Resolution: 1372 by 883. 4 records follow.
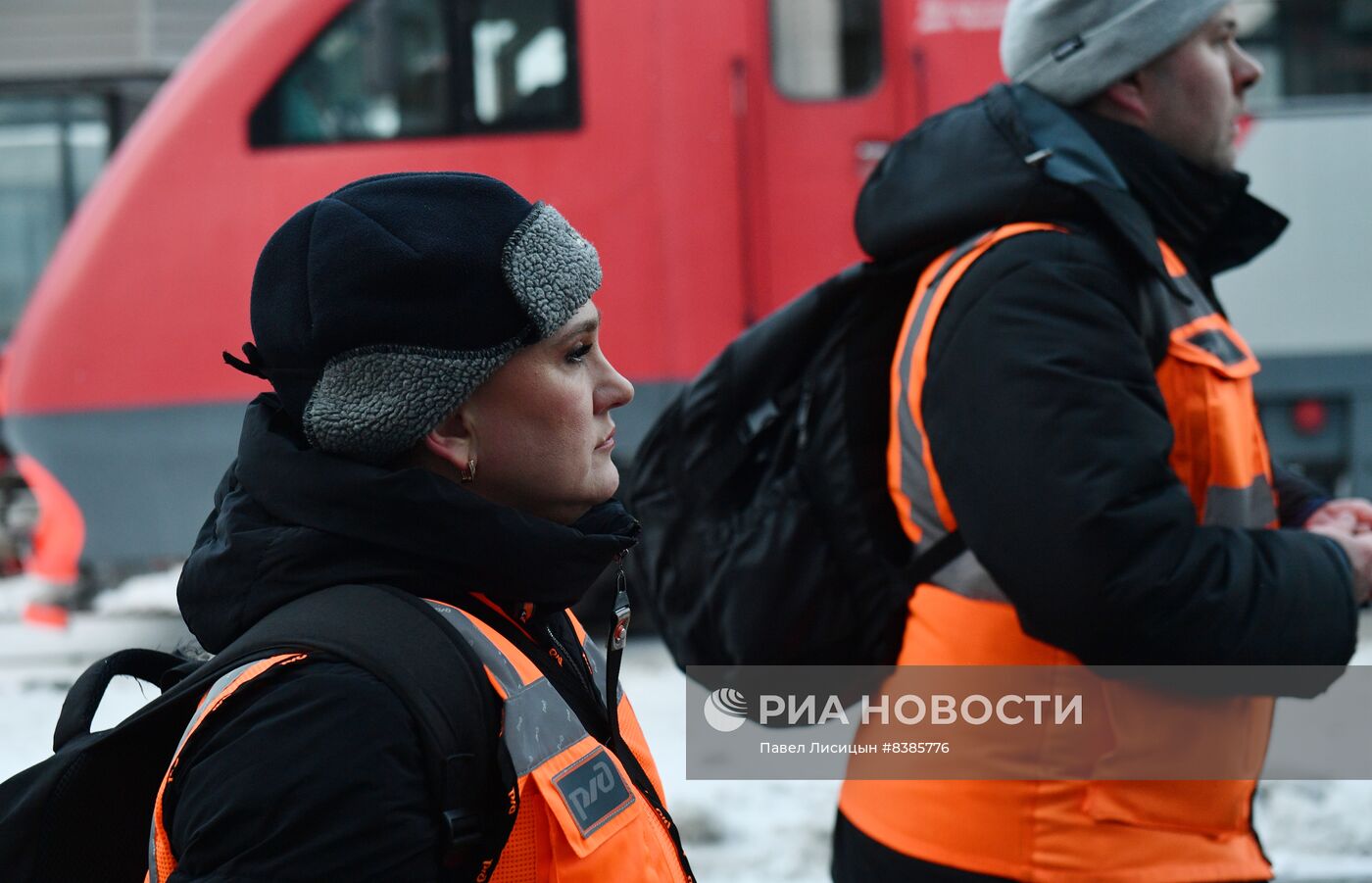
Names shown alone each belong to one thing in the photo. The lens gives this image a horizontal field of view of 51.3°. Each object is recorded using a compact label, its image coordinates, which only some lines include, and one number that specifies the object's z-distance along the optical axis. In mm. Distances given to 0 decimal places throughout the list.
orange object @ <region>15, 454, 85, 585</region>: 5820
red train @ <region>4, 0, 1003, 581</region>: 5484
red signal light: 5723
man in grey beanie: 1676
